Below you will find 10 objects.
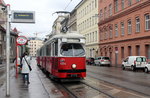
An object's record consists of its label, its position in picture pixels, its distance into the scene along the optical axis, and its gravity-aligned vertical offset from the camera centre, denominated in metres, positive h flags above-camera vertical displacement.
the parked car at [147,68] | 19.04 -1.56
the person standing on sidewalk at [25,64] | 9.88 -0.55
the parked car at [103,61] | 31.42 -1.32
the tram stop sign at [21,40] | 12.96 +1.00
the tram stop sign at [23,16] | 7.32 +1.52
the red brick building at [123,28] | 25.28 +4.21
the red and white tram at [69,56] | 10.20 -0.14
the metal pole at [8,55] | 7.11 -0.04
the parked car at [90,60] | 36.69 -1.34
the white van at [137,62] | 21.41 -1.05
